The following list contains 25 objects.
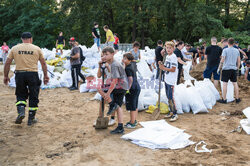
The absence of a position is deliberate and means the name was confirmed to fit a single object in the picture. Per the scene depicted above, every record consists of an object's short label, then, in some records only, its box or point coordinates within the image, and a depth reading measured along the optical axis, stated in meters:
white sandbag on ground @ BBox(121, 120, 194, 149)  3.36
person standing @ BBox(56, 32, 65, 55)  12.44
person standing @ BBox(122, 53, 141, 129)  3.93
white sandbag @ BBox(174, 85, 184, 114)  5.17
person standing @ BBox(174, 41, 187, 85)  6.26
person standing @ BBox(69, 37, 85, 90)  7.38
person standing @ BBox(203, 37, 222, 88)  6.59
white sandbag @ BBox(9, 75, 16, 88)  8.20
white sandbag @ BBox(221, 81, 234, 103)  6.20
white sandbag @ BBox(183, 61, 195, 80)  7.37
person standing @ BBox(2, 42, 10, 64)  14.14
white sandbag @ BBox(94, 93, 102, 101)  6.29
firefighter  4.10
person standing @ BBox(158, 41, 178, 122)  4.45
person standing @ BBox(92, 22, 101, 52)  10.54
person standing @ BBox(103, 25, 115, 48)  10.22
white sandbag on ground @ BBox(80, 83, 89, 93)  7.30
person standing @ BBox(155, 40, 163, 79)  7.12
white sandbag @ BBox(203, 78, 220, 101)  5.96
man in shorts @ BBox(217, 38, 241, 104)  5.91
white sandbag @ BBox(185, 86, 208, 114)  5.16
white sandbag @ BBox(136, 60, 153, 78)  7.99
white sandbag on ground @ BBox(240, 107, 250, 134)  4.00
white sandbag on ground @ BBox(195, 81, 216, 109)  5.52
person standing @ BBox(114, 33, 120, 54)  11.20
